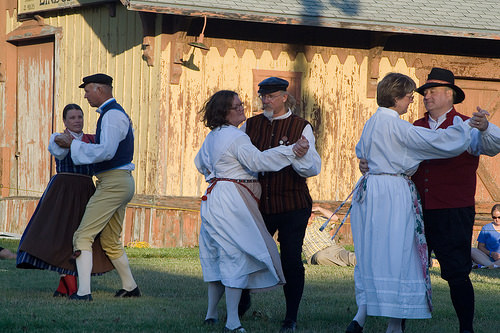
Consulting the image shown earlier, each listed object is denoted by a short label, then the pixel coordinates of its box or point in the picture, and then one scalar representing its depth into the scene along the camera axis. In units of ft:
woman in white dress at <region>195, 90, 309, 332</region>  41.17
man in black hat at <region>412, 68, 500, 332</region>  39.58
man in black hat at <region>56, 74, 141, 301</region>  48.99
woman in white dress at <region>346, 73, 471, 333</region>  38.63
